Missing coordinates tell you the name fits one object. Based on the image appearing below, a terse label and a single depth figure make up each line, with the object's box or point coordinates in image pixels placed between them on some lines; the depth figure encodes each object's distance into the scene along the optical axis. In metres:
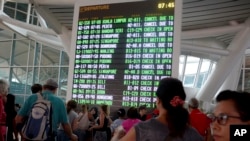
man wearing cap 4.40
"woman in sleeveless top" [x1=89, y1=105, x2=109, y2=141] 7.40
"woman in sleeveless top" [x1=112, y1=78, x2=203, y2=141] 2.24
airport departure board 7.59
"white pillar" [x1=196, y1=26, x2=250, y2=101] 13.25
